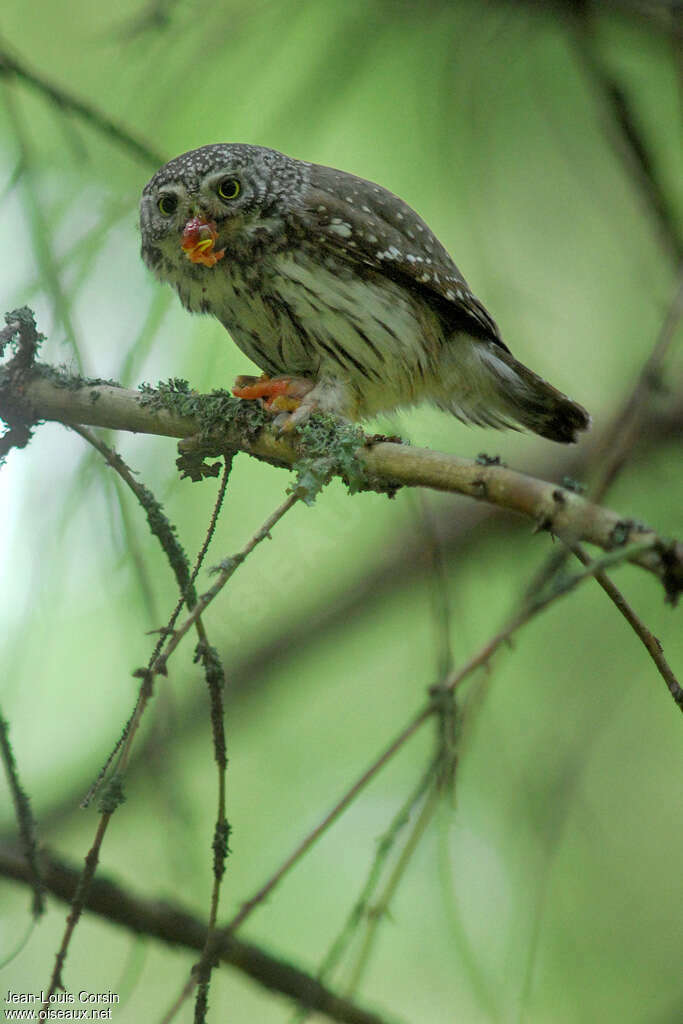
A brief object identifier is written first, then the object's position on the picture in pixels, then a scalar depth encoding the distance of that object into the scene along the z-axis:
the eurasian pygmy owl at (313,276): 5.56
